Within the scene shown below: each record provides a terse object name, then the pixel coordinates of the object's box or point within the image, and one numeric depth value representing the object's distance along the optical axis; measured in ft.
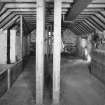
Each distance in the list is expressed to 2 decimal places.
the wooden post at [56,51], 10.75
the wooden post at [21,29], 24.77
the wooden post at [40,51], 10.81
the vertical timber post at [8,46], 18.48
